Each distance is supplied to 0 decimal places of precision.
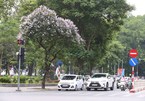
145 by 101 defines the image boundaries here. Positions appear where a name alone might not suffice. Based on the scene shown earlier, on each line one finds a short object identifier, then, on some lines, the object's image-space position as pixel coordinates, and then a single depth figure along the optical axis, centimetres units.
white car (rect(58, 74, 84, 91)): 3582
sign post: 3417
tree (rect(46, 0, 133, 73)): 4159
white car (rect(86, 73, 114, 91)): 3694
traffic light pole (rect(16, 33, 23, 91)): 3244
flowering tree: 3531
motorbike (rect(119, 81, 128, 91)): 3723
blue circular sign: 3431
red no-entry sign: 3416
